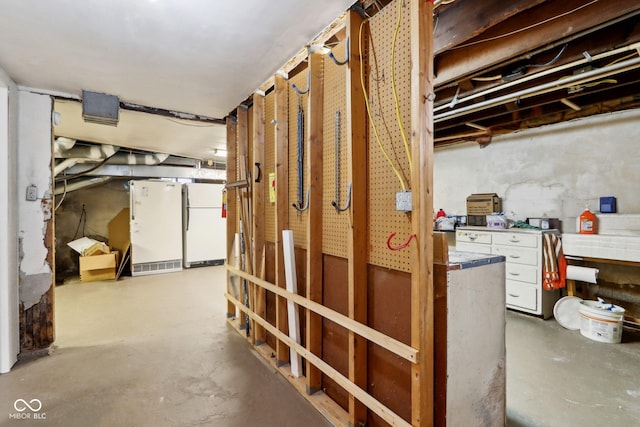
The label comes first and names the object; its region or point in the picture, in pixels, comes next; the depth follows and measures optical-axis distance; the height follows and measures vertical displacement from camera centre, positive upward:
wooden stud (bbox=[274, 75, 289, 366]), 2.39 +0.23
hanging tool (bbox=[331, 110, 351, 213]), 1.83 +0.38
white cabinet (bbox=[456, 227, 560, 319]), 3.34 -0.64
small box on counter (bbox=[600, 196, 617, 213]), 3.15 +0.09
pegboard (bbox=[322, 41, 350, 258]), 1.81 +0.38
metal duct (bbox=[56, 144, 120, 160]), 4.71 +1.08
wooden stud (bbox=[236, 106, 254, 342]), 2.95 +0.22
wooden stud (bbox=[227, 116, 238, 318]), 3.47 +0.46
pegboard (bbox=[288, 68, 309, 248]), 2.21 +0.43
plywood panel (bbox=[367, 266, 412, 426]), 1.47 -0.63
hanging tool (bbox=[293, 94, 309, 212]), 2.21 +0.45
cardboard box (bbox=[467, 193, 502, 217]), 4.07 +0.14
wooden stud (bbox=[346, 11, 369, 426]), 1.62 +0.03
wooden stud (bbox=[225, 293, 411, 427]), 1.42 -0.97
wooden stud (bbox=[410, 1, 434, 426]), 1.28 +0.09
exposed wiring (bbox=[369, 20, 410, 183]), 1.50 +0.73
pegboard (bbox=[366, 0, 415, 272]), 1.42 +0.44
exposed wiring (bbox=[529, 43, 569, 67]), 2.08 +1.16
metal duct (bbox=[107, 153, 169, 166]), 5.39 +1.10
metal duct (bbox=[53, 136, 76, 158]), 4.42 +1.12
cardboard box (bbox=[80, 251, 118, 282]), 5.13 -0.92
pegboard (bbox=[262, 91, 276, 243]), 2.66 +0.51
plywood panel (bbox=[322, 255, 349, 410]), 1.86 -0.78
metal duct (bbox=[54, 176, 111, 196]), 5.27 +0.60
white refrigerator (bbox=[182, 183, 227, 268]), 6.23 -0.20
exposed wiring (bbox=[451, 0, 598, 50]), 1.66 +1.19
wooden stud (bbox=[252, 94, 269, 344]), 2.76 +0.12
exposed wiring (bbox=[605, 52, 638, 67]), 2.06 +1.13
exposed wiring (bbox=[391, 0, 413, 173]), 1.37 +0.62
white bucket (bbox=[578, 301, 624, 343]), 2.76 -1.06
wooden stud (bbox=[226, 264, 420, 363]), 1.33 -0.62
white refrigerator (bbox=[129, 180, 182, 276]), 5.55 -0.21
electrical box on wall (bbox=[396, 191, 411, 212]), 1.35 +0.06
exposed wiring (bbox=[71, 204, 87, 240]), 5.95 -0.07
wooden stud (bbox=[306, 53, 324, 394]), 1.99 +0.15
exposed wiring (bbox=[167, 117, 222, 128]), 3.63 +1.20
